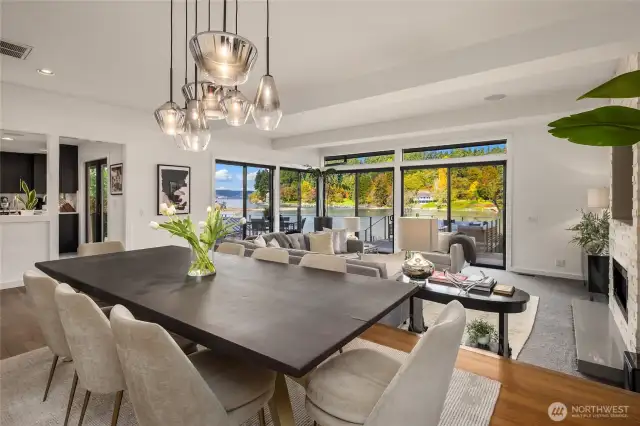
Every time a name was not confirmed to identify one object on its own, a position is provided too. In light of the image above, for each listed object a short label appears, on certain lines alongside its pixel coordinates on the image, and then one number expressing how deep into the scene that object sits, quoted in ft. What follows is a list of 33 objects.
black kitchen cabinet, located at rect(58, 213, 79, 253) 24.06
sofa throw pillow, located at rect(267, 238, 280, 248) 15.31
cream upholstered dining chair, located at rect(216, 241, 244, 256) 10.64
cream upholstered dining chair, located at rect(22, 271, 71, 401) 5.73
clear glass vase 6.95
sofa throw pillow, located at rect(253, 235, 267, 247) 14.76
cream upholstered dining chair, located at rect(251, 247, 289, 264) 9.39
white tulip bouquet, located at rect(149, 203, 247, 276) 6.90
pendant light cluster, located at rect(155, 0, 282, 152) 5.48
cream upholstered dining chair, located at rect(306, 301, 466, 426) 3.24
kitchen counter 14.93
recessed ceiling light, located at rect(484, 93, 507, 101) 14.92
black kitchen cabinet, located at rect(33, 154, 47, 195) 24.21
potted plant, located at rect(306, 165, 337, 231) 26.85
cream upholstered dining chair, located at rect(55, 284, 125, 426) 4.77
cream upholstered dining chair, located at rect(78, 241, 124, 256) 10.49
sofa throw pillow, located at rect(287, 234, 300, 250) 18.58
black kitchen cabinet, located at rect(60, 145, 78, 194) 23.89
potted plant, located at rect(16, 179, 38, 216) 17.71
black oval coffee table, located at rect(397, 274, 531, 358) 7.55
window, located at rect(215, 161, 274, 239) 23.27
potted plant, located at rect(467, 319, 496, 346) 9.21
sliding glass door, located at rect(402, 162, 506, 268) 21.31
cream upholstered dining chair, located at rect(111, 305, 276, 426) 3.51
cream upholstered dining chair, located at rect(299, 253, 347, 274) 8.32
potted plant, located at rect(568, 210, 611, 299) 13.78
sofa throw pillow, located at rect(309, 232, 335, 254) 18.78
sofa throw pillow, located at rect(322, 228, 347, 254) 20.49
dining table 3.68
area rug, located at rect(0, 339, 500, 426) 6.12
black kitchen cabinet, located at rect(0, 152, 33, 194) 23.02
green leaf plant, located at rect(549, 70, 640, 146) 2.10
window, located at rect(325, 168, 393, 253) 26.86
